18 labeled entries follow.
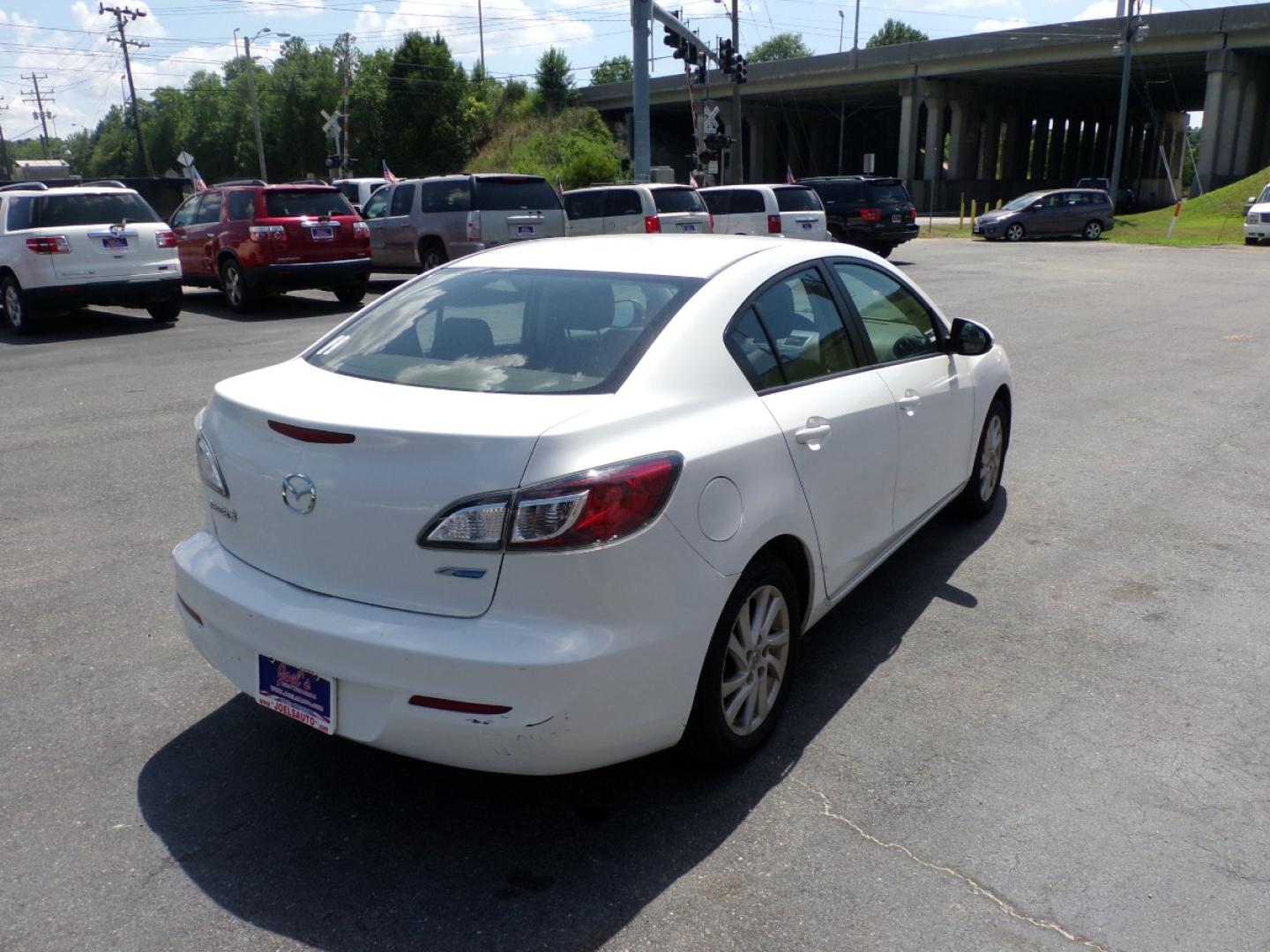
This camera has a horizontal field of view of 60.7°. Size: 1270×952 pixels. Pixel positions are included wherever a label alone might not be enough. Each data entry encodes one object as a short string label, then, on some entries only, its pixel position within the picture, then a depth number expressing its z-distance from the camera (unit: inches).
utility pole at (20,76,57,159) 4308.6
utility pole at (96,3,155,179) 2691.9
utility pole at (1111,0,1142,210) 1744.6
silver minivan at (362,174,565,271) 699.4
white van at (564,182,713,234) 788.0
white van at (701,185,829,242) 863.1
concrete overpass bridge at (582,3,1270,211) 1886.1
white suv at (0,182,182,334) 530.6
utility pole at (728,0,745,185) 1568.7
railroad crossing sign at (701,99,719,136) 1339.8
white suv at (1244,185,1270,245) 1165.7
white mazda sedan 109.3
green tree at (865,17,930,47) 5211.6
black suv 988.6
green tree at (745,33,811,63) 5762.8
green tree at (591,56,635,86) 4335.6
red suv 605.9
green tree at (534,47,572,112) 2965.1
